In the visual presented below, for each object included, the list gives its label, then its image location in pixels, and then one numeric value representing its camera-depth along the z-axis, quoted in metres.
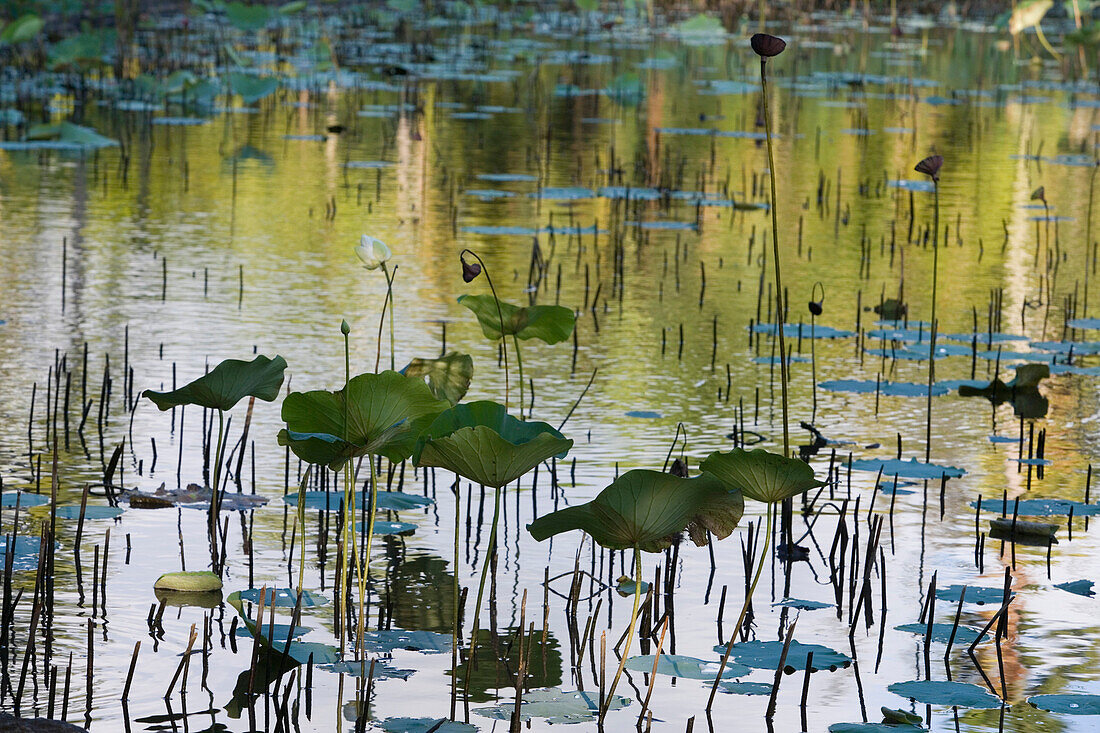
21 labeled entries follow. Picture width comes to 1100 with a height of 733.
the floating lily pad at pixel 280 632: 6.20
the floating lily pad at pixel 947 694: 5.83
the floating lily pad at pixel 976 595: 7.00
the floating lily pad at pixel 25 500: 7.82
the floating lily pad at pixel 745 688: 6.05
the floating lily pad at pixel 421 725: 5.55
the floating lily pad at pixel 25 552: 6.92
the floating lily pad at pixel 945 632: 6.59
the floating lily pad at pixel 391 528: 7.81
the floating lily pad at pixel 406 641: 6.31
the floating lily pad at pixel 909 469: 8.76
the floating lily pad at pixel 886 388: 10.59
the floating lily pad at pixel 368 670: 6.02
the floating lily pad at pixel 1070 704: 5.85
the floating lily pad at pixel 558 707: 5.73
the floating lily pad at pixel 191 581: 6.73
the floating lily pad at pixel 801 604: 7.00
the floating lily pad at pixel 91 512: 7.71
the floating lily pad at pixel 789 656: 6.23
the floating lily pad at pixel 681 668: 6.10
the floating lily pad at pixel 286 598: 6.63
